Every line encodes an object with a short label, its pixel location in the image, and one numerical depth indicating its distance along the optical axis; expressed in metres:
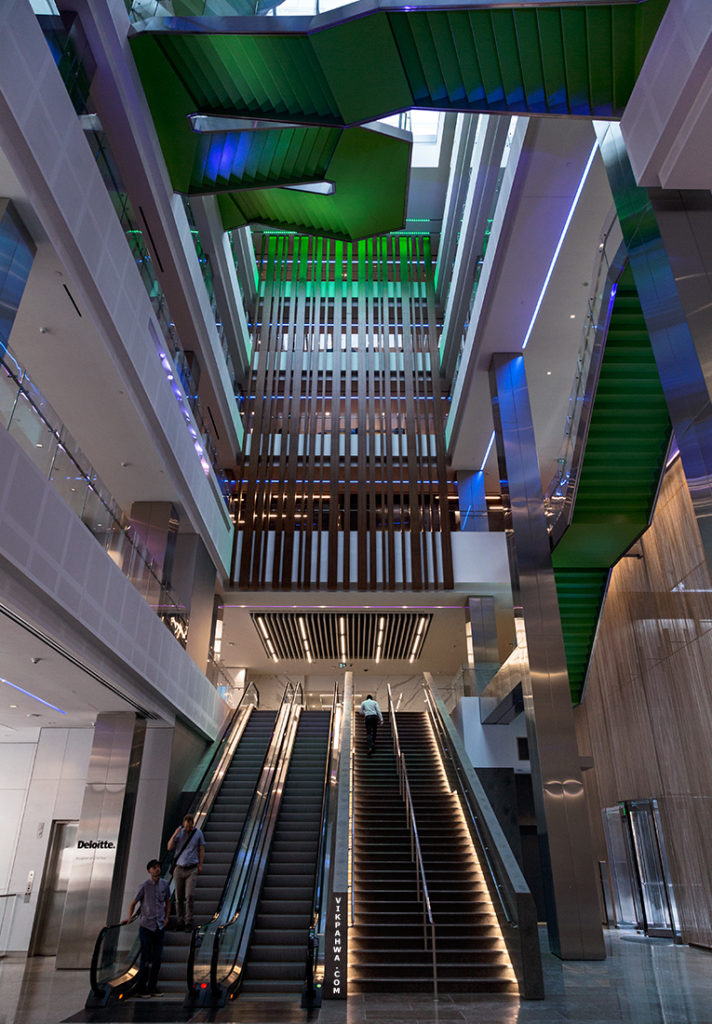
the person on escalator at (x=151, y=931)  7.16
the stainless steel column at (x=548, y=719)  9.96
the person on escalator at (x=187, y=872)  8.38
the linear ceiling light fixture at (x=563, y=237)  10.98
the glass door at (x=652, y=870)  11.24
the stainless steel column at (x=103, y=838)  10.09
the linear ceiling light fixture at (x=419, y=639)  20.58
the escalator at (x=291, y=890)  7.25
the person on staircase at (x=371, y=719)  13.66
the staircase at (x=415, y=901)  7.36
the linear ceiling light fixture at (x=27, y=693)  9.87
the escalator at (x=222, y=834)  7.86
